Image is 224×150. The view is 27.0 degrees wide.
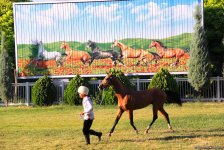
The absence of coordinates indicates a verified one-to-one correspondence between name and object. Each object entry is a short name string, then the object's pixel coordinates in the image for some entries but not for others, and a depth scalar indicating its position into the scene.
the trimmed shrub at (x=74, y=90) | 25.83
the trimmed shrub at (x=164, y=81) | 25.47
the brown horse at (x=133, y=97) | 12.66
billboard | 28.41
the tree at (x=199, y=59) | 26.19
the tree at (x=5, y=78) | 27.78
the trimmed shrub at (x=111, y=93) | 25.36
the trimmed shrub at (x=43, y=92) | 26.27
